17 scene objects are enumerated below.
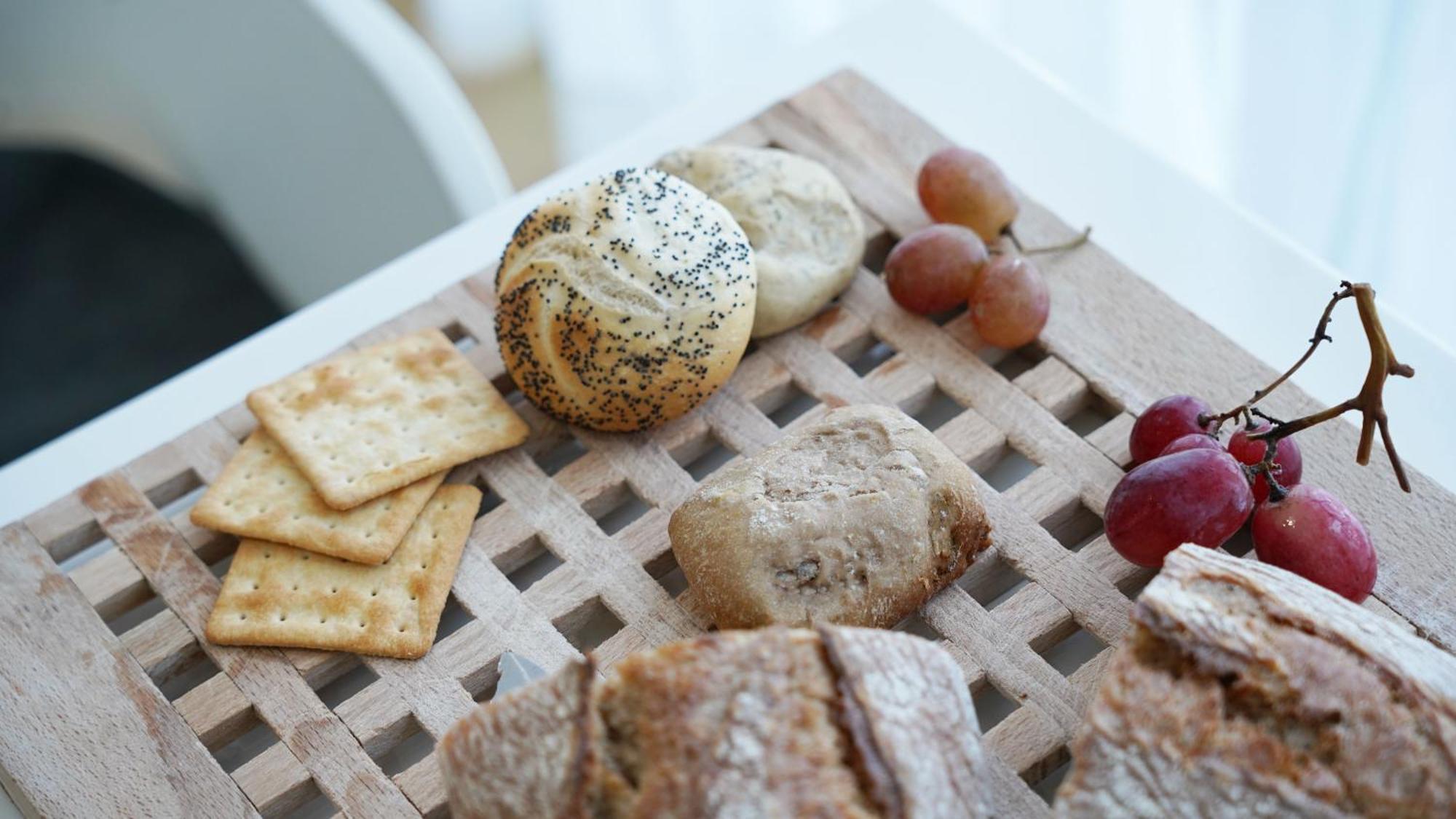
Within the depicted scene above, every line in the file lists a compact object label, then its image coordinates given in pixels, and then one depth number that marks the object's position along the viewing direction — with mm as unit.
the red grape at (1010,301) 954
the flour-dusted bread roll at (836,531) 889
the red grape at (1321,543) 886
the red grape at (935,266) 967
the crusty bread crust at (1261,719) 822
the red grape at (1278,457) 911
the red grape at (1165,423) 919
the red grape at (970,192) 988
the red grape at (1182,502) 886
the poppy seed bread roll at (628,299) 930
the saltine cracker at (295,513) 928
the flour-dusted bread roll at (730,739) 816
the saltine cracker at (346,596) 912
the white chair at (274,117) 1093
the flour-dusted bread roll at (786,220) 968
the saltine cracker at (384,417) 941
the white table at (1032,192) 970
